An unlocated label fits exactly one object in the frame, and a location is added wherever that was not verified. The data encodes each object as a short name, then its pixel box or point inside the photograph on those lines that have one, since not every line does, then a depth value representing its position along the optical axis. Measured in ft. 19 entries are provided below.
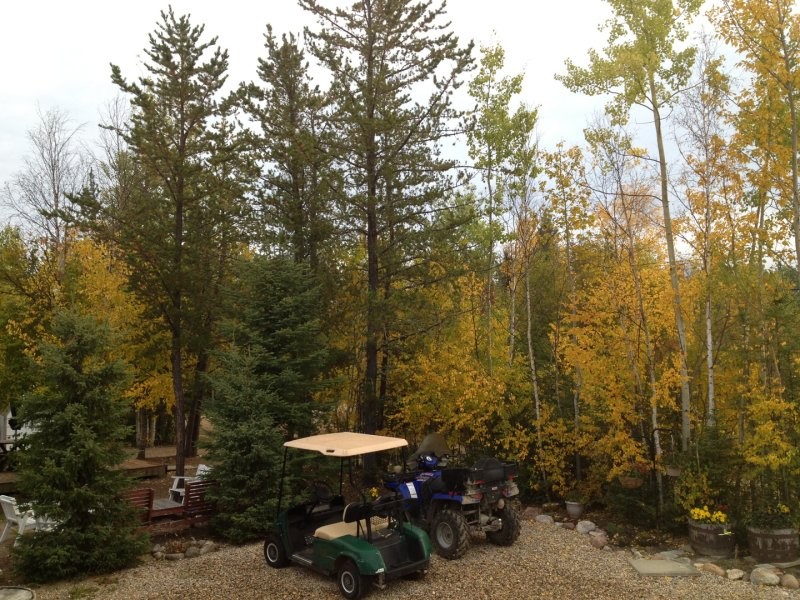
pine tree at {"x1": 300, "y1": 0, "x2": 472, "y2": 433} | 39.06
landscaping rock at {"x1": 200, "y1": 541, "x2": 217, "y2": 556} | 28.04
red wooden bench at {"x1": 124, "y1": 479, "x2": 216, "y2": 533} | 28.68
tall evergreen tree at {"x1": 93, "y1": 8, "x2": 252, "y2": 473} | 38.65
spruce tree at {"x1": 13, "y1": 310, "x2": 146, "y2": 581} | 23.52
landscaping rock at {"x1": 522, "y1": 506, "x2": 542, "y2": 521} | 34.09
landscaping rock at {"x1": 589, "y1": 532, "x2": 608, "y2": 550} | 28.27
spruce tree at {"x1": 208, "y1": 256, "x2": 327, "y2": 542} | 29.81
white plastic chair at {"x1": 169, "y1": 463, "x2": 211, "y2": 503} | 35.14
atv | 26.20
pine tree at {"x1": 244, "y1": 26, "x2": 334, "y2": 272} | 40.75
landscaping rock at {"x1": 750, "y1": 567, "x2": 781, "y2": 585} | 22.66
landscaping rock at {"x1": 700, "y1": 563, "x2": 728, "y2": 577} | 23.93
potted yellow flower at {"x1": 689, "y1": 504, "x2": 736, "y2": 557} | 25.98
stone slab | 23.86
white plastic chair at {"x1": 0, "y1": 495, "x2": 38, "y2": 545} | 26.04
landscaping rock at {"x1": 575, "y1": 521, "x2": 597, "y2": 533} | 30.76
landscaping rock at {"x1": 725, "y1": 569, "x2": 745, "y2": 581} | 23.40
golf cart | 21.11
